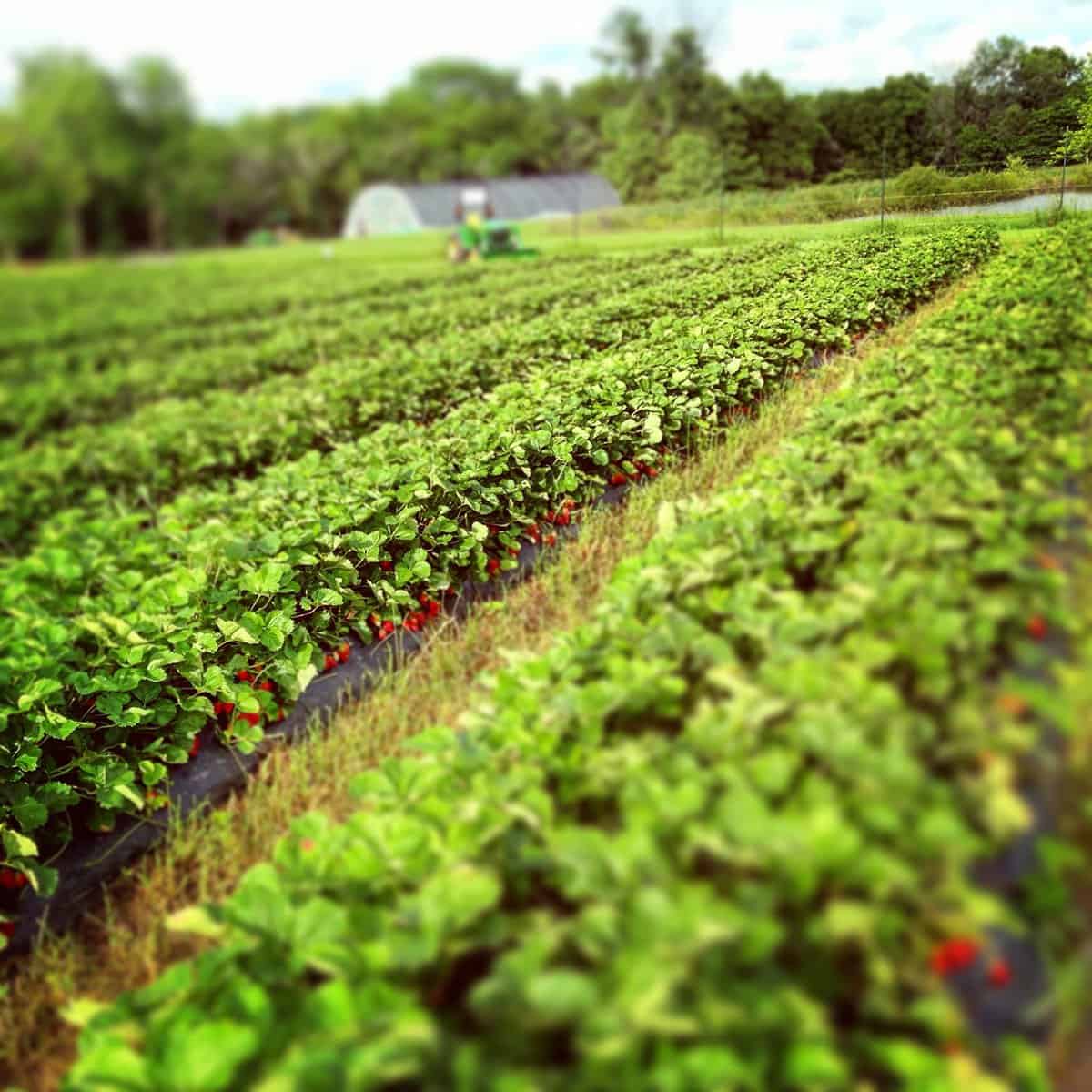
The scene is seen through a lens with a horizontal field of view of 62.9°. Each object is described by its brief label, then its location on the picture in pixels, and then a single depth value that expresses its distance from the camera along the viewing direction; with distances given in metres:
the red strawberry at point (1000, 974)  1.26
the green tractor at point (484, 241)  20.30
